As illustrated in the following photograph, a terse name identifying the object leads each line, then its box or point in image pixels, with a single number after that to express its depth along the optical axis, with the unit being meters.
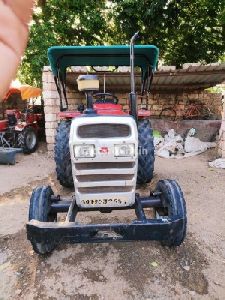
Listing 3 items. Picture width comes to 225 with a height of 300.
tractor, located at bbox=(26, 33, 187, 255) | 1.99
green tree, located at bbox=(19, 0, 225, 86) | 7.56
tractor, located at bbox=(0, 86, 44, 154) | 6.58
